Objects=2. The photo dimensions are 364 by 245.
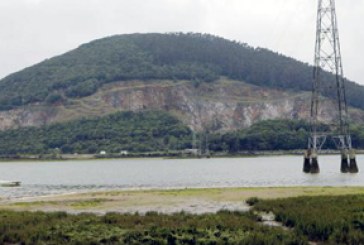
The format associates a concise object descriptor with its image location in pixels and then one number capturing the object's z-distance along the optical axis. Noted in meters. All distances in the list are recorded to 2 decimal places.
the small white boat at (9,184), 94.31
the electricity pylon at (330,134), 96.75
